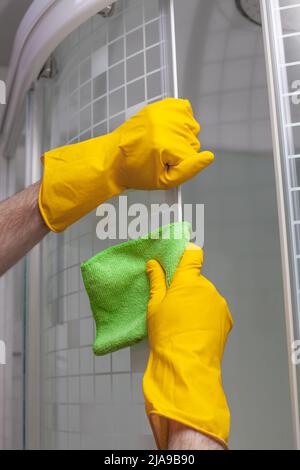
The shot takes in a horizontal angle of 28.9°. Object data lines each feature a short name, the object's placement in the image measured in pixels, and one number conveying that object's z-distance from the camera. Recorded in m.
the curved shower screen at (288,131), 0.86
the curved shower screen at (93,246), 1.01
